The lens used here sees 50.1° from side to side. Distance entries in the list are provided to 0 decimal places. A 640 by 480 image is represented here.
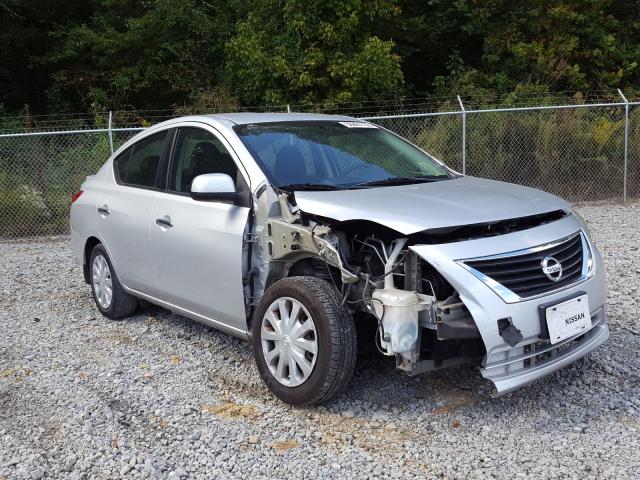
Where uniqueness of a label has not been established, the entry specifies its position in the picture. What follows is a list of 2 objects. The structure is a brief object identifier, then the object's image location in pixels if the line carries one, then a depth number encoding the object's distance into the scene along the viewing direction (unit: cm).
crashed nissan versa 353
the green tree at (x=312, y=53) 1483
